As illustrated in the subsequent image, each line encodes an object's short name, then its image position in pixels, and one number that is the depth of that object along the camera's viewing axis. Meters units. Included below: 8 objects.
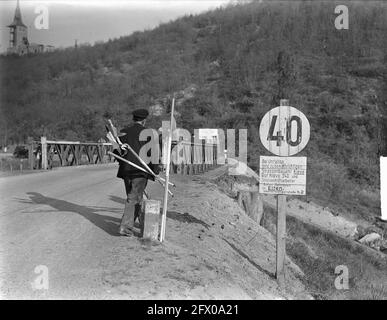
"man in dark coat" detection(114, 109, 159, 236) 7.66
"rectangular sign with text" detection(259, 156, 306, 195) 7.70
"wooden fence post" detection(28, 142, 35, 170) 19.41
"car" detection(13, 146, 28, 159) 28.20
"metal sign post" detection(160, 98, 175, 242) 7.40
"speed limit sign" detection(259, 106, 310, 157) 7.69
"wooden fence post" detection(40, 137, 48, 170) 19.73
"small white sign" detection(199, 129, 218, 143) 30.14
